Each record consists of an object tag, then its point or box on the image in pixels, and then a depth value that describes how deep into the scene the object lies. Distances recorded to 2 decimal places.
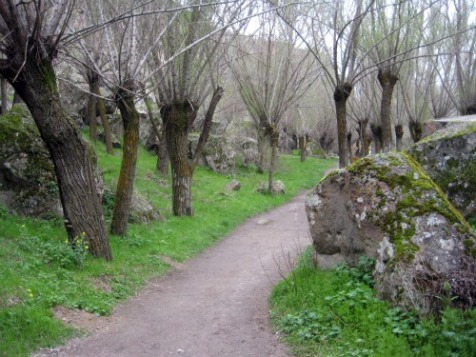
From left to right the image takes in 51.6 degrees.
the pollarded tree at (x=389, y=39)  13.30
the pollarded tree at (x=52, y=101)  6.86
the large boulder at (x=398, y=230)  5.20
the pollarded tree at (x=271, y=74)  18.10
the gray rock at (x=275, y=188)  19.98
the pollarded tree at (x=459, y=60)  18.02
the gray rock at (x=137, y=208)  11.58
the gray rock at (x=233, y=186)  19.22
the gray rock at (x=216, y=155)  23.88
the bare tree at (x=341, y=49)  11.31
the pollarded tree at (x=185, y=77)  12.14
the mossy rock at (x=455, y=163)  7.26
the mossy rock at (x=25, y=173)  9.80
